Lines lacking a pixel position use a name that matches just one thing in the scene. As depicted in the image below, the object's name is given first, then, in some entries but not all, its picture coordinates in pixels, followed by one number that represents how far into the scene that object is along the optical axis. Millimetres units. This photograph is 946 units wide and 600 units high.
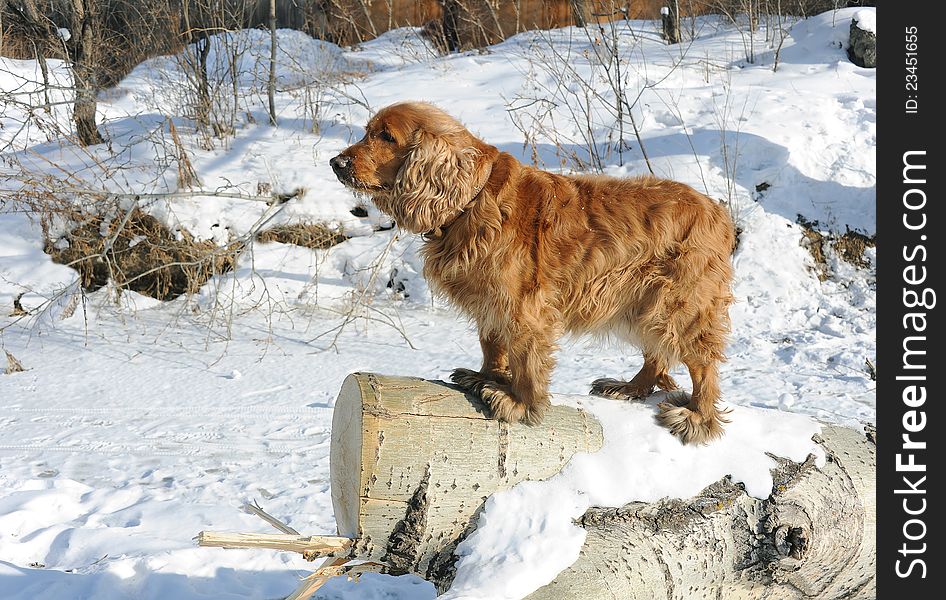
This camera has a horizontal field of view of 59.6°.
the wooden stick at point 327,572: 2869
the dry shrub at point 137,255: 8367
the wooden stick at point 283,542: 2551
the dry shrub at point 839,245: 8211
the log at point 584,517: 2844
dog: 3105
